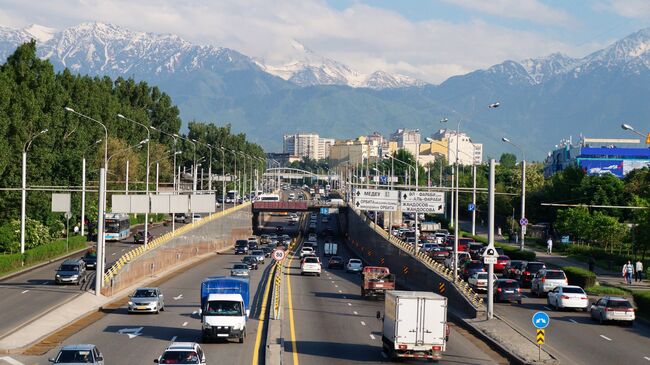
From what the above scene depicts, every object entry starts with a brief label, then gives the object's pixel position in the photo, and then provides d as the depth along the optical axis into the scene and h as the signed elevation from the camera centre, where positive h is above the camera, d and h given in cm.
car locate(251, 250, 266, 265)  9535 -652
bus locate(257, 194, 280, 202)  17438 -111
